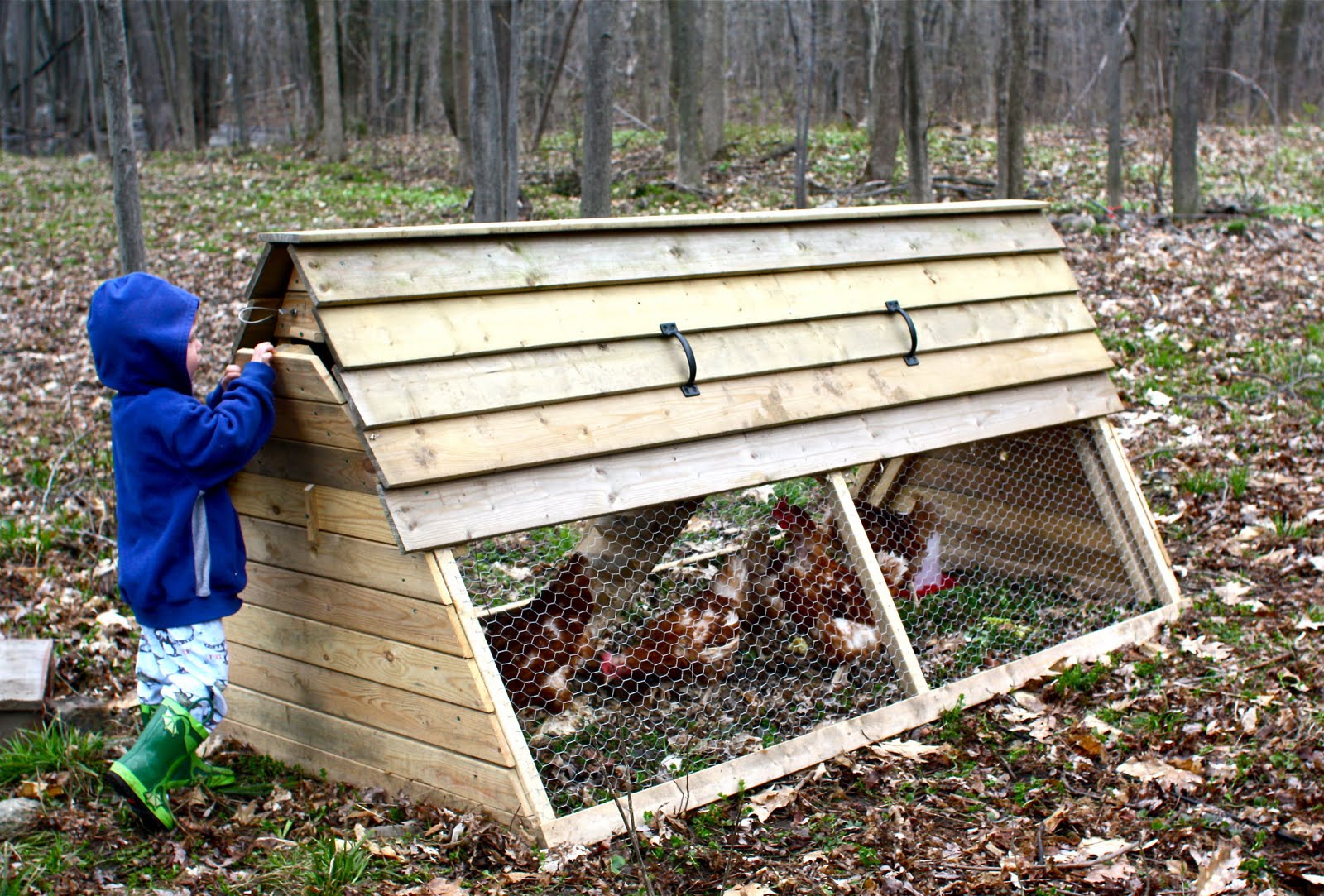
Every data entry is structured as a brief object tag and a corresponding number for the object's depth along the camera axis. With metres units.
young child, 2.91
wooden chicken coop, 2.92
